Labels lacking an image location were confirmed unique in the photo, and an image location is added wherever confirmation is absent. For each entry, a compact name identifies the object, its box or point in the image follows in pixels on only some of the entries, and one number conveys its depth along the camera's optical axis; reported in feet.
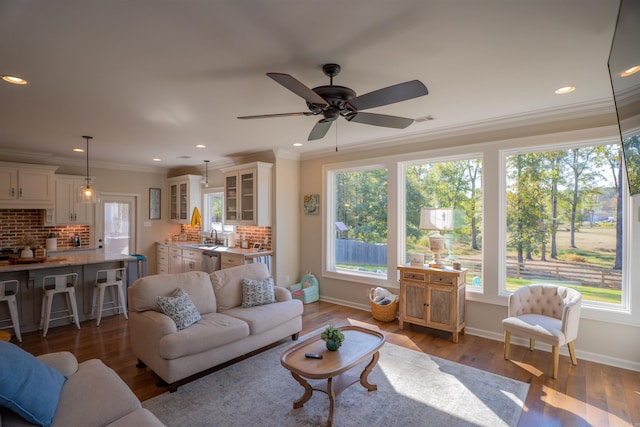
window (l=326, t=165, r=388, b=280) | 16.90
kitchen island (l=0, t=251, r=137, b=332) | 13.78
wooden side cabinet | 12.95
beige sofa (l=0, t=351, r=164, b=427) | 5.61
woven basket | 15.07
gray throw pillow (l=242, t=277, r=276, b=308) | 12.45
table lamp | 13.38
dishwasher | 19.27
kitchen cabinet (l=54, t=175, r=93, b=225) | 19.89
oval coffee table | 7.75
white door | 22.41
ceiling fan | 6.55
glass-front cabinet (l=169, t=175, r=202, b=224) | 23.56
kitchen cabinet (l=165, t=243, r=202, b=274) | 20.95
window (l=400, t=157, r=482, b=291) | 13.98
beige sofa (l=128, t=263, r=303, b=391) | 9.23
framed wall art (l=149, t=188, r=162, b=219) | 24.85
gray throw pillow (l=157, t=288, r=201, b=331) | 10.05
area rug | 7.96
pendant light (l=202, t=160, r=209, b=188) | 22.97
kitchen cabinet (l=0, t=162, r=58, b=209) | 17.75
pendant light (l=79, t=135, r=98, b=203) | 15.01
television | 4.37
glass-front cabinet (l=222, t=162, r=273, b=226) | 18.26
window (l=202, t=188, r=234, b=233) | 23.35
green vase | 8.71
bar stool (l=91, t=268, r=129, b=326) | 14.99
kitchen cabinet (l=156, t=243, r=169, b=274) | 23.75
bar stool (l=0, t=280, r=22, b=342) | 12.78
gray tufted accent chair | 10.04
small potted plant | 8.73
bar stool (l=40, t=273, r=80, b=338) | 13.58
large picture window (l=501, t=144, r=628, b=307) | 11.23
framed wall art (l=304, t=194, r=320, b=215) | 18.89
